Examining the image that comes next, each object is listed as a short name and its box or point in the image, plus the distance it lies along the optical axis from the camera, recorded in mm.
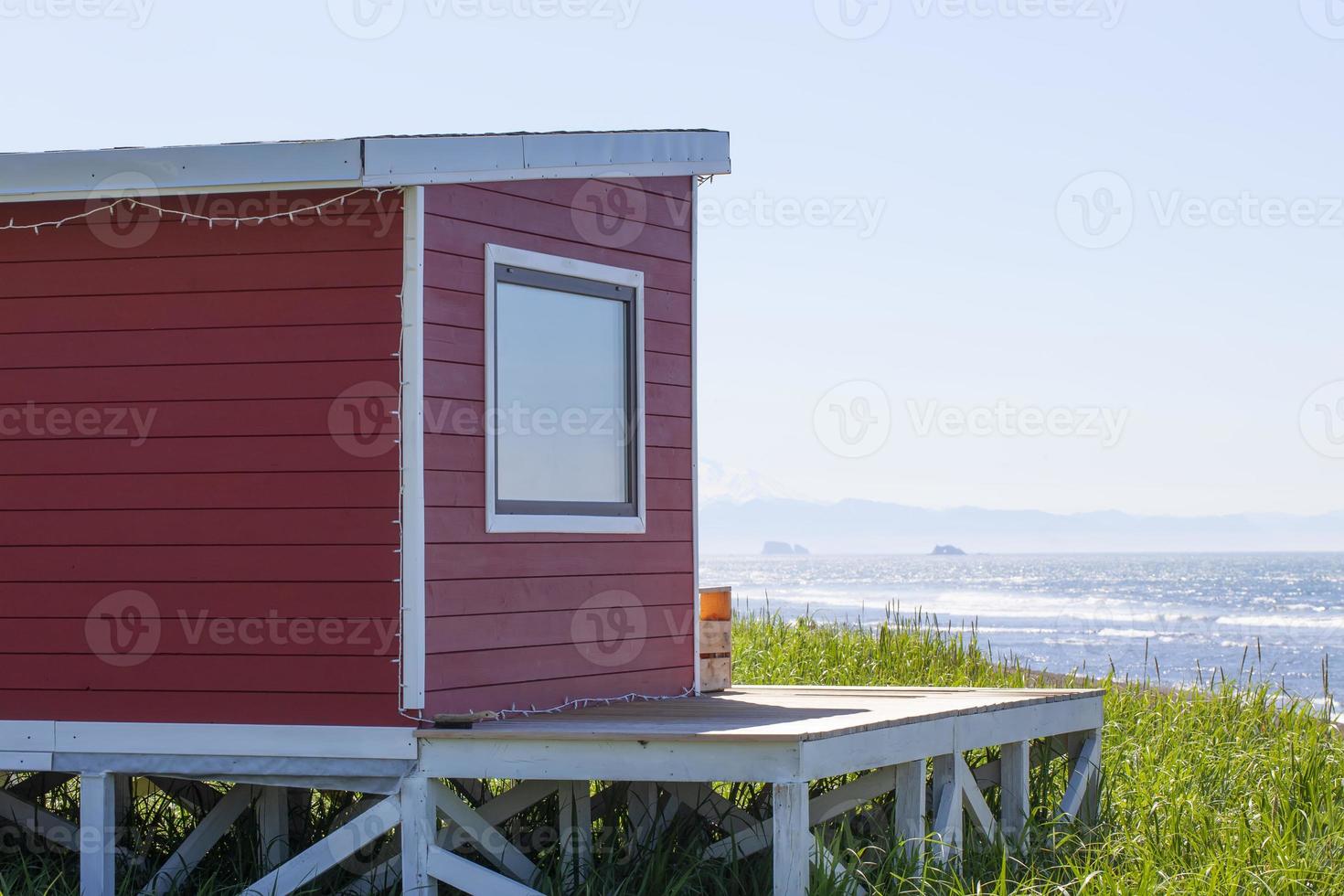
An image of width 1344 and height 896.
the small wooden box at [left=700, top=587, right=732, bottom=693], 14297
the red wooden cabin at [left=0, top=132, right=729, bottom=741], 11102
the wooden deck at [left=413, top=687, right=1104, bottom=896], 10227
